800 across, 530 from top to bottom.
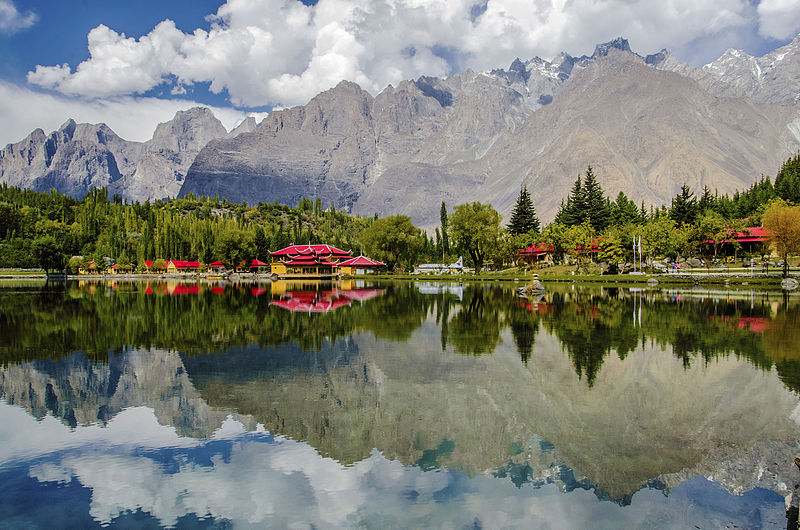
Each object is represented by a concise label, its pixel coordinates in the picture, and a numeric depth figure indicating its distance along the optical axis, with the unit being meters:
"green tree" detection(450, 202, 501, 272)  78.81
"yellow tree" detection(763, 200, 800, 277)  54.66
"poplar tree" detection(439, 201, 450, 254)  129.68
